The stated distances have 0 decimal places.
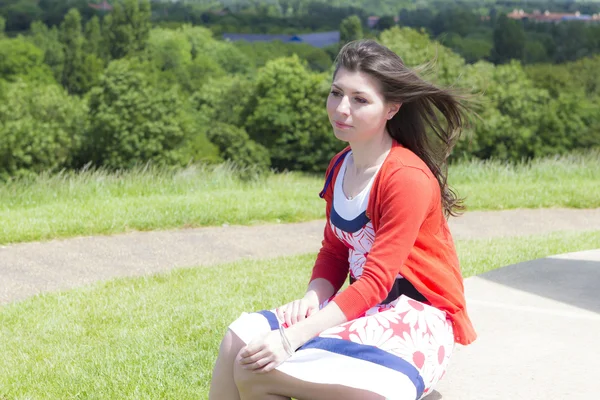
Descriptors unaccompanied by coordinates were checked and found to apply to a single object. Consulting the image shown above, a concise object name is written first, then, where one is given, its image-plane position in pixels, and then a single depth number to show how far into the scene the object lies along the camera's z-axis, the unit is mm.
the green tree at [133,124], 53000
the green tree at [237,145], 54178
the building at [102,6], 123938
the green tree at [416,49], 42947
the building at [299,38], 112262
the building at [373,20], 113838
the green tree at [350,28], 95000
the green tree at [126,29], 87625
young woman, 2359
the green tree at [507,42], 90688
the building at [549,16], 116500
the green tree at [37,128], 49812
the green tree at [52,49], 86250
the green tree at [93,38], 89188
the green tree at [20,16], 118750
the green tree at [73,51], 84062
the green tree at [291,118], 55500
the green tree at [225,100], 63531
